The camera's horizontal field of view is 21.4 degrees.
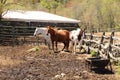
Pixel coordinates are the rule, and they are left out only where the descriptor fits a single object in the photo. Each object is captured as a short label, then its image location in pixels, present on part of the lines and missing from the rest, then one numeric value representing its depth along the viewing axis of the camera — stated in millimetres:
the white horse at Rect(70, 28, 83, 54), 19672
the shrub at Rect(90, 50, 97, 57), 17272
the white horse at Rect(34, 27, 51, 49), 21572
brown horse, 20156
